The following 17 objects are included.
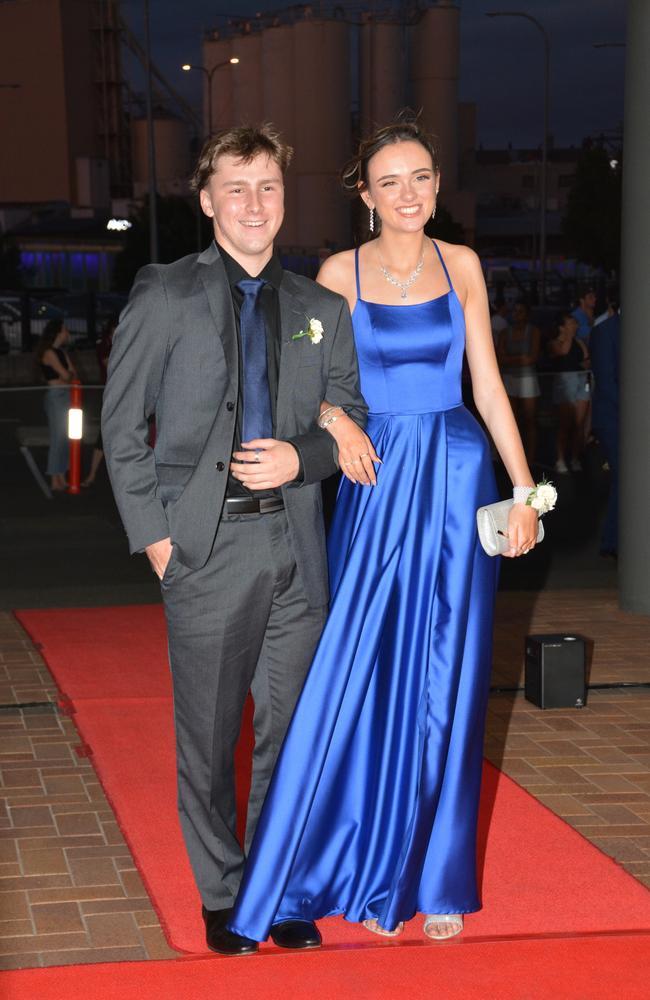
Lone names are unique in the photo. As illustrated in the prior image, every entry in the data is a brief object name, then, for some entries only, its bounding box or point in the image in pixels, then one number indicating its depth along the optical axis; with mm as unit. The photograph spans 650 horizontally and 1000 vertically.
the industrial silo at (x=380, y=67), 76062
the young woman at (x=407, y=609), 3725
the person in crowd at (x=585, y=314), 16719
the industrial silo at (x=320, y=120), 73562
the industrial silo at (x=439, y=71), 80938
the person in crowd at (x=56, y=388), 11367
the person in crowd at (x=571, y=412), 12359
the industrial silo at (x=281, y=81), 76500
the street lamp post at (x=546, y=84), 45406
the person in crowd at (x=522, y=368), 12203
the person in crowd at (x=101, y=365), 11344
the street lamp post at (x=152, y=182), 36312
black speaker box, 6160
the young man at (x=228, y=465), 3443
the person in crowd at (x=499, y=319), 14627
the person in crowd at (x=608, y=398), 9391
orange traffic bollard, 11320
